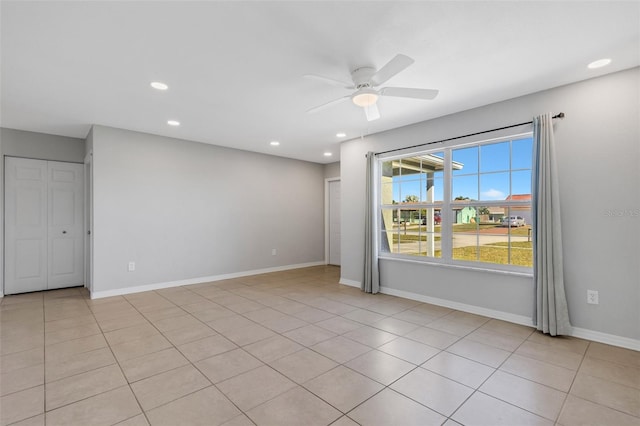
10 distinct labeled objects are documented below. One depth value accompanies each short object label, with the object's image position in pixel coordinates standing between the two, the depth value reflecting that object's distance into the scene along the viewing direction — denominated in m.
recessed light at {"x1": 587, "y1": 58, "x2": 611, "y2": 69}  2.55
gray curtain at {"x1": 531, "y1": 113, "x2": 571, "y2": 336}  2.93
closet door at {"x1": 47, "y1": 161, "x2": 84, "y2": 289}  4.89
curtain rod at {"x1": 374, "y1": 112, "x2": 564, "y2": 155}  3.03
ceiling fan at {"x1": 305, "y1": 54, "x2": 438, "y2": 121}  2.44
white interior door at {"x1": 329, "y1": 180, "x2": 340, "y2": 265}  7.30
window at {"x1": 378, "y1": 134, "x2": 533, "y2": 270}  3.45
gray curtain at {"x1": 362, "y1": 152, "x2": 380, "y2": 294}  4.61
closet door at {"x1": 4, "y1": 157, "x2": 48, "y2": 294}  4.54
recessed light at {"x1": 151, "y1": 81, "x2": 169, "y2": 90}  3.02
